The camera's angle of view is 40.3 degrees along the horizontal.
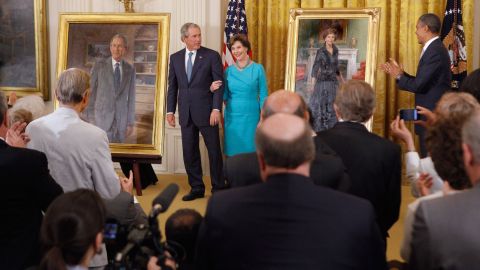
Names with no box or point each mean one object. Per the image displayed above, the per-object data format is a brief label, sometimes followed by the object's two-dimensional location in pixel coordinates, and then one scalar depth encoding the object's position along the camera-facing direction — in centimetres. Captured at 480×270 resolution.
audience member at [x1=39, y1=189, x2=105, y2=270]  204
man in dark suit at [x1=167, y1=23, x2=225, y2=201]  679
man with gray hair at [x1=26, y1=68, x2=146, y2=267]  329
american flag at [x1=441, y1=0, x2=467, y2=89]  705
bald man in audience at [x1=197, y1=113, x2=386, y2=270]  202
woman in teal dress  680
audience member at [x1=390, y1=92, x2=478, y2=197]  292
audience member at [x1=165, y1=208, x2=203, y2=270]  263
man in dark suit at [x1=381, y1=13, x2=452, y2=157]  622
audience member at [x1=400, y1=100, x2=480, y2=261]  237
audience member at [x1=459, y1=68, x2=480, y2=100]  415
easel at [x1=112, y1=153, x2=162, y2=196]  677
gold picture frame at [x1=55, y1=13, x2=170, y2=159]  679
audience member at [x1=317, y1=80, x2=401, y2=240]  333
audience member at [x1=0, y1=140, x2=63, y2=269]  278
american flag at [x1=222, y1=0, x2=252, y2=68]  755
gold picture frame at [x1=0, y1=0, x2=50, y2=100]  804
